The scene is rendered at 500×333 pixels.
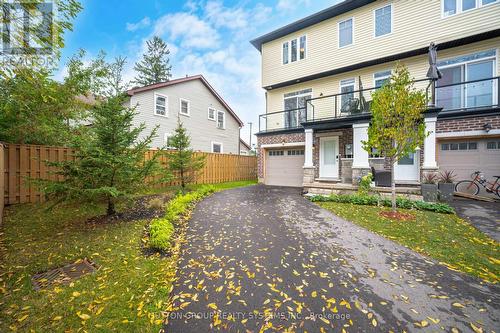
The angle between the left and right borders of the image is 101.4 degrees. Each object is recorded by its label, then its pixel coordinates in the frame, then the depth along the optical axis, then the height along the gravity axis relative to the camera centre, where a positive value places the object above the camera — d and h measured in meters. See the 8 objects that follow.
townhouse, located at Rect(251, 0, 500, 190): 8.68 +4.52
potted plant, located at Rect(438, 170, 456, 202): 7.79 -0.87
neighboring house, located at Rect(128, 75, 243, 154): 14.74 +4.40
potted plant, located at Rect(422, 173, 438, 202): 7.66 -0.84
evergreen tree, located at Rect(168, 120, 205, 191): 10.29 +0.32
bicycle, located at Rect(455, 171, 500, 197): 8.25 -0.78
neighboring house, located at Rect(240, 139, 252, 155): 29.73 +2.59
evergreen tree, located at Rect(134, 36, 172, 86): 33.22 +16.31
